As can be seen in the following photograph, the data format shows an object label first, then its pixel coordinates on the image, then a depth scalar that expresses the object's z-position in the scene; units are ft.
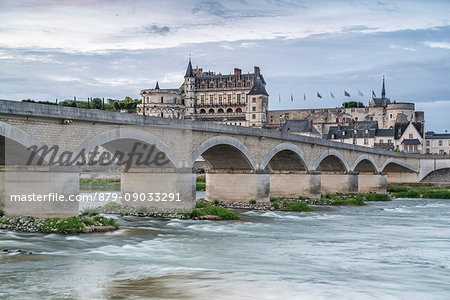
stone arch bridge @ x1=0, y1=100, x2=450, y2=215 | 74.33
